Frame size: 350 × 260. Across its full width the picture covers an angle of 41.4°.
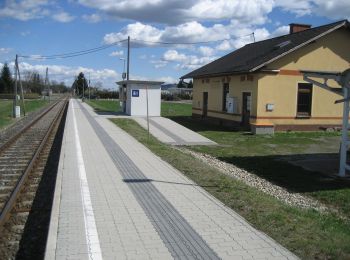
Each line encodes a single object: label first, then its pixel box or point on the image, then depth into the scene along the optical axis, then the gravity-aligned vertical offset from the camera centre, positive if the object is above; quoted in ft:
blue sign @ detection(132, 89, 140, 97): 106.76 -1.77
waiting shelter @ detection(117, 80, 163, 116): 106.73 -2.70
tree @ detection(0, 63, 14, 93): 375.78 +0.80
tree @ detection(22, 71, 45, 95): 458.09 +0.38
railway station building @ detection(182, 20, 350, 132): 78.84 +0.65
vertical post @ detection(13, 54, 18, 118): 115.85 -5.81
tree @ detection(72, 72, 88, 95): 407.13 +1.17
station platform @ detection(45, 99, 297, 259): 18.26 -6.53
